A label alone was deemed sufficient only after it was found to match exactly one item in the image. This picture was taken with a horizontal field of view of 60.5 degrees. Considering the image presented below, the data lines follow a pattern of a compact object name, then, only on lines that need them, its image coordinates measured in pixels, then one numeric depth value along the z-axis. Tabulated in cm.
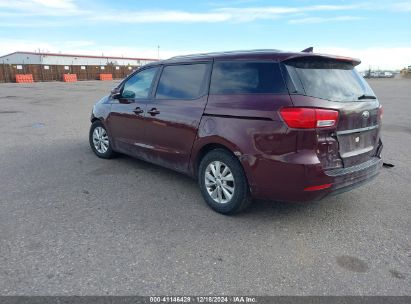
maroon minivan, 327
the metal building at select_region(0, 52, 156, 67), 5828
